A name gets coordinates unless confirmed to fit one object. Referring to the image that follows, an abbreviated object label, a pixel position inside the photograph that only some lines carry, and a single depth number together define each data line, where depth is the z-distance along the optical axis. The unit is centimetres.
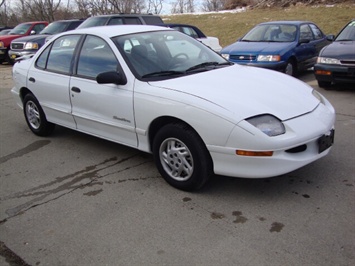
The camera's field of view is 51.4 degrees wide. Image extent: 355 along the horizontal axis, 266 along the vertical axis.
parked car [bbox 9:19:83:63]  1316
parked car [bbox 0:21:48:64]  1509
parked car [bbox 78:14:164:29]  1180
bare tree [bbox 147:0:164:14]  4200
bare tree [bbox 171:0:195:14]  5188
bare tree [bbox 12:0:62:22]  3463
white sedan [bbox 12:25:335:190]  317
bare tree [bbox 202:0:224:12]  5047
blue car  853
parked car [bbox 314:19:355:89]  735
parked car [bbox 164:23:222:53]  1189
